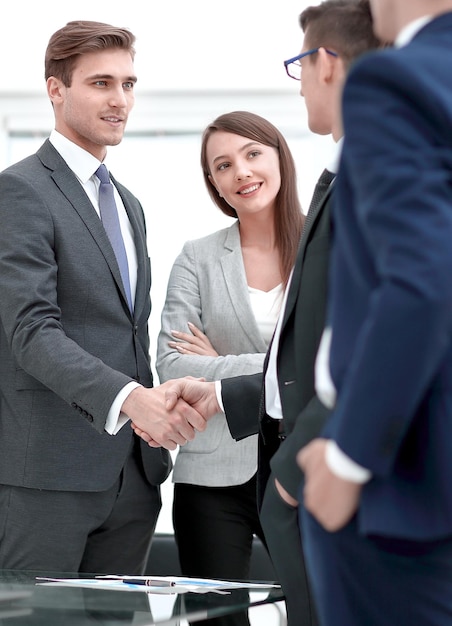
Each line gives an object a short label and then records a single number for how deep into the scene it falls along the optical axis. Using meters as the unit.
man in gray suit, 2.74
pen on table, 2.44
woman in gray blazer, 2.88
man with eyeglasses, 2.16
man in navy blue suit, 1.52
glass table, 2.22
